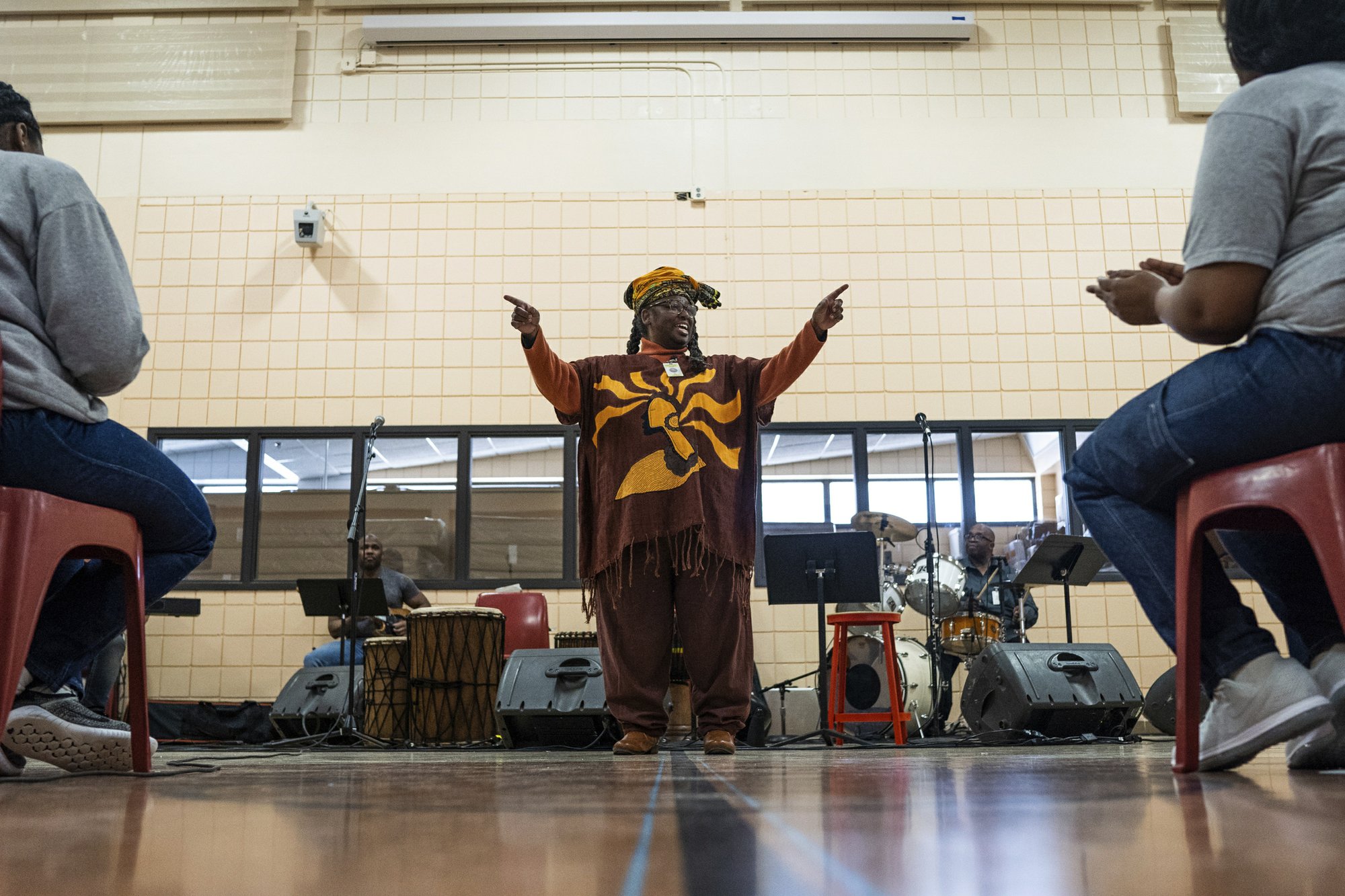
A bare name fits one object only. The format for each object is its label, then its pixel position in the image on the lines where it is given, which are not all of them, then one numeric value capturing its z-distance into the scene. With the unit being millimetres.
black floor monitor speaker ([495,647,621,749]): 4418
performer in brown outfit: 3070
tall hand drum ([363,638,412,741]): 5363
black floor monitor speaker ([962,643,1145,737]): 4539
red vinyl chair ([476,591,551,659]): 6055
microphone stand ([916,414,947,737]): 5426
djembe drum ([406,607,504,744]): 5258
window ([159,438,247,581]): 7273
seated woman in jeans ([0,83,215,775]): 1705
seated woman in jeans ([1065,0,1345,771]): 1420
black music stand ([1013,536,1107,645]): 5348
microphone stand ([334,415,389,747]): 5039
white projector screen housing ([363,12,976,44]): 7801
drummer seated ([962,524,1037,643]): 6270
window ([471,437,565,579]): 7238
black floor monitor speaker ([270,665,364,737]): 5590
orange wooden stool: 4934
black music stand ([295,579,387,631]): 5539
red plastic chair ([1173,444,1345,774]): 1339
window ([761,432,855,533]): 7359
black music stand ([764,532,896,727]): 4859
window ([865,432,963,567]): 7289
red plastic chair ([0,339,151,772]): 1514
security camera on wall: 7535
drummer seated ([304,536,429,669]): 6328
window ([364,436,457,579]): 7266
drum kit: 6043
